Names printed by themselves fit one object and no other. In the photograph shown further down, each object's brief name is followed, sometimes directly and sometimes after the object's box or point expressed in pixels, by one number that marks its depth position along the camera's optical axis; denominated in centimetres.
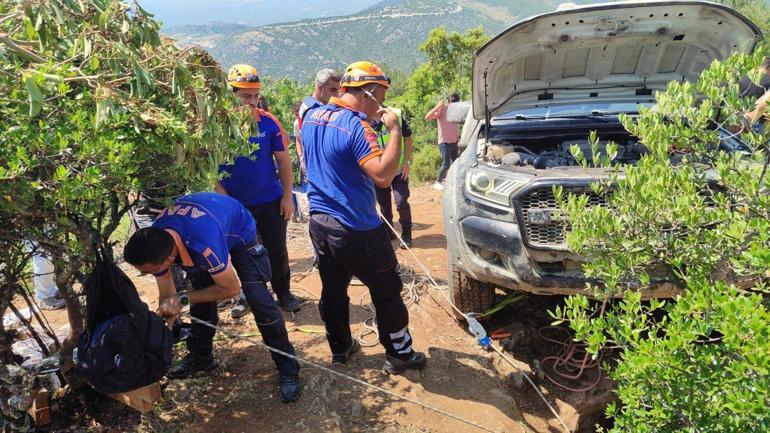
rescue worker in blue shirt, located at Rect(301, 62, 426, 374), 291
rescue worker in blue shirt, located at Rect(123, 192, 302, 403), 254
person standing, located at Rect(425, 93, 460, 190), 871
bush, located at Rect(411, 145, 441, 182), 1213
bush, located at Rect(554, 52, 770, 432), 140
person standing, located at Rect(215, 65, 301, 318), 393
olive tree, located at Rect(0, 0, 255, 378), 179
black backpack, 235
